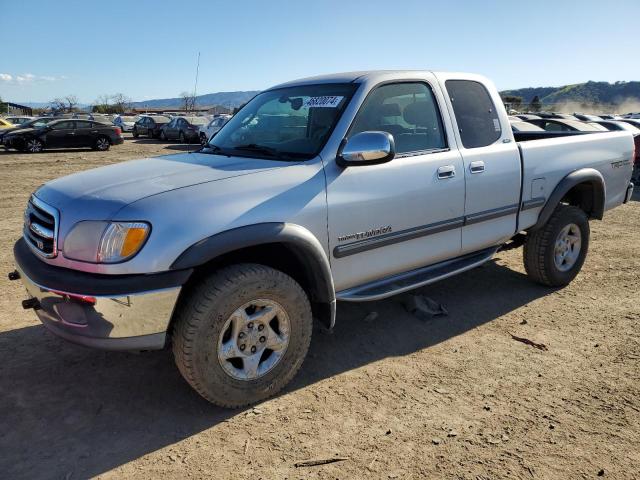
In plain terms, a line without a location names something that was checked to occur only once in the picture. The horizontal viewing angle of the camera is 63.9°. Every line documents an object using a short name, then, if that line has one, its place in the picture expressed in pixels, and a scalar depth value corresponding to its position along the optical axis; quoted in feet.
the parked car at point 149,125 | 99.15
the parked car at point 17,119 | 89.68
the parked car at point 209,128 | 76.13
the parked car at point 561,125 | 36.40
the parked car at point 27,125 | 68.18
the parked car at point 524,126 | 32.79
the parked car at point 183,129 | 88.89
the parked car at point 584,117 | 76.64
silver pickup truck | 8.58
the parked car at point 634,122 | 46.40
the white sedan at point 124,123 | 129.90
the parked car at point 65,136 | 64.95
